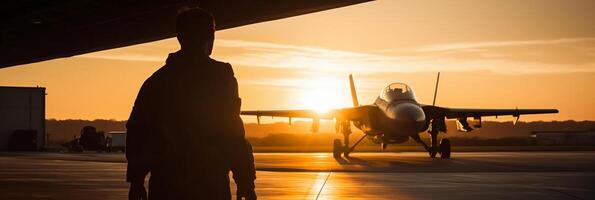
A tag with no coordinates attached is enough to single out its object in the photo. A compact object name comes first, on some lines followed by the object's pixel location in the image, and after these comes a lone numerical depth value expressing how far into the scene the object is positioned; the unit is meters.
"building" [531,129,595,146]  107.32
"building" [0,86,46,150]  57.62
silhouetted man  4.76
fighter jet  31.44
